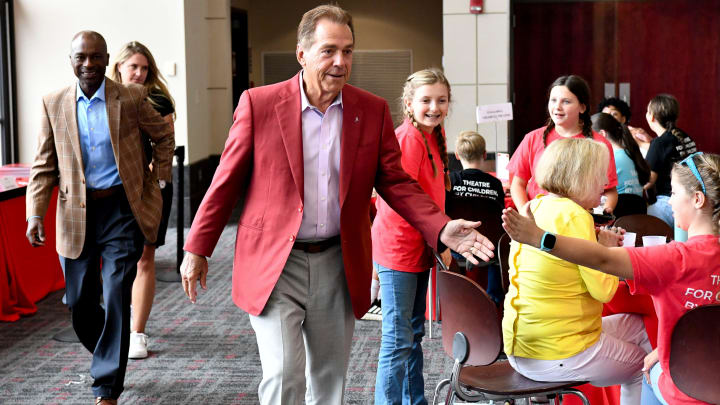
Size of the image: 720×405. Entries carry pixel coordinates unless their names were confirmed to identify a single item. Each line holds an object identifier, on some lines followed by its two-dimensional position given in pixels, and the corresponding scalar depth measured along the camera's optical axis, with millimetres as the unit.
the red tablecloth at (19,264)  5543
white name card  7176
